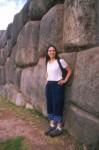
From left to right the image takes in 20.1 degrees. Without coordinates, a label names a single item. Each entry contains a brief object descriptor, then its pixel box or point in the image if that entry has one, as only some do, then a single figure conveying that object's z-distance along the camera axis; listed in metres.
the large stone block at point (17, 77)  7.58
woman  4.36
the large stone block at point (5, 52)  9.03
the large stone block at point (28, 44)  6.01
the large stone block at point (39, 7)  5.11
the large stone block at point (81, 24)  3.80
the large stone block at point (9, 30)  9.05
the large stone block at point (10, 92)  8.05
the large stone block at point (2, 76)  10.02
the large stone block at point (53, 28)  4.68
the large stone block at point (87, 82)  3.49
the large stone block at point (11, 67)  8.34
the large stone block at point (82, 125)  3.47
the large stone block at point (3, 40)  9.89
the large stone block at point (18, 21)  6.82
